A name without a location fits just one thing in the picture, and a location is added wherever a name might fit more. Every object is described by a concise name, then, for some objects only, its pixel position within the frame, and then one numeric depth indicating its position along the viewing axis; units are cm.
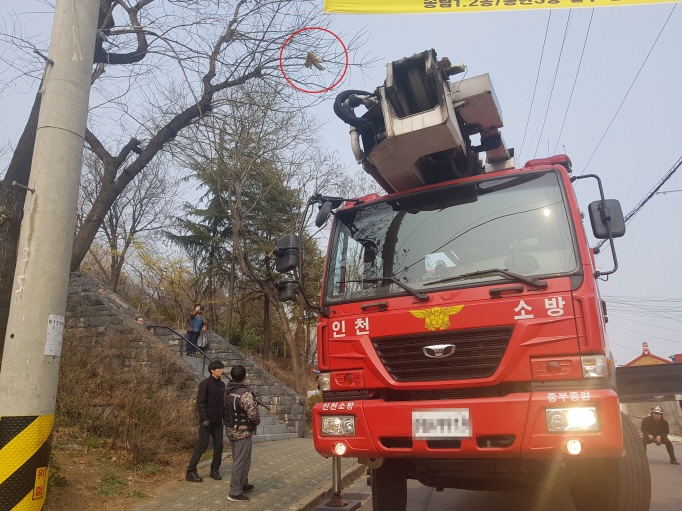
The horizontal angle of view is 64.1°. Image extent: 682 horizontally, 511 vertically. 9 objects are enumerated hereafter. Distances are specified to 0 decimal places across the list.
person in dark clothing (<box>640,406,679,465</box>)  1290
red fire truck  365
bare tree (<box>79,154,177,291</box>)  2828
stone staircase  1103
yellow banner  614
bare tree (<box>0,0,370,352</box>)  838
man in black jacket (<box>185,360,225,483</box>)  749
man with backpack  666
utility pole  313
